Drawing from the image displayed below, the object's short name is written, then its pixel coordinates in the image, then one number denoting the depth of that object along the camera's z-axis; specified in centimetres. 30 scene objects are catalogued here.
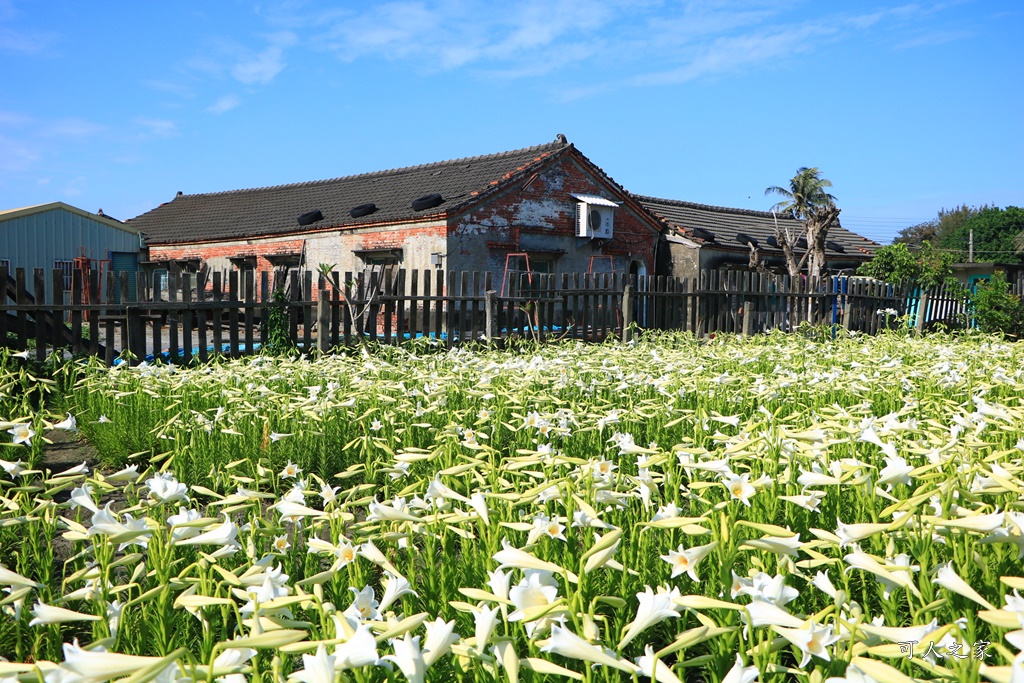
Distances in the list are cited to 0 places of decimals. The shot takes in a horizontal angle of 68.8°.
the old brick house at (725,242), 2339
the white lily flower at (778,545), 163
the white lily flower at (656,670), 125
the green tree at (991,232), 6160
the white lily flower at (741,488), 218
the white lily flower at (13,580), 164
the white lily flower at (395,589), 151
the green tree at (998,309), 1616
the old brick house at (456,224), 1869
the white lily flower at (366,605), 162
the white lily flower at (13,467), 253
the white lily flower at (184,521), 179
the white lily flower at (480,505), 211
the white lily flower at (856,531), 166
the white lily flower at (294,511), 191
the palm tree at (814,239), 2198
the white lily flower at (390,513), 193
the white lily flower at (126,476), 234
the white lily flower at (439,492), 213
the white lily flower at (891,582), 178
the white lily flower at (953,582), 144
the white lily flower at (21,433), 299
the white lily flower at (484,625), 136
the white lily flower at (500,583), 155
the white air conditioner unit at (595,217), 2072
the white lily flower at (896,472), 204
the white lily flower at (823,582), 163
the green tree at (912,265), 1691
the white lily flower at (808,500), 217
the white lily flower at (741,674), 127
